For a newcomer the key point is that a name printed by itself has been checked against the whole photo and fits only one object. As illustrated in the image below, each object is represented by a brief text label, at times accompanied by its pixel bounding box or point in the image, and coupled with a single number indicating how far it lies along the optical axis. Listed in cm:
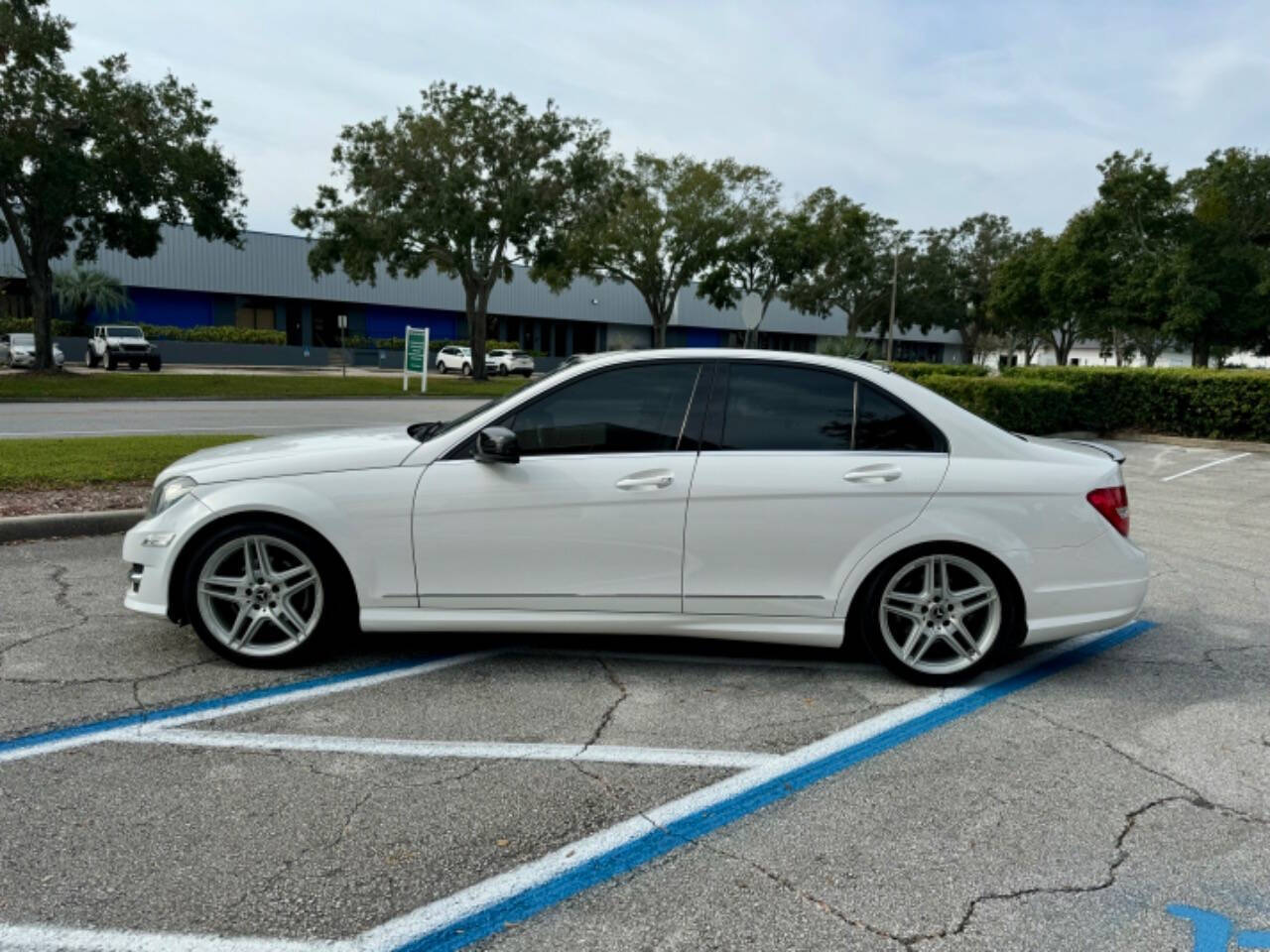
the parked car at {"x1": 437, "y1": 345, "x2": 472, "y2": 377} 4925
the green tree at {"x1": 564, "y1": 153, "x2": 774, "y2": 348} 3834
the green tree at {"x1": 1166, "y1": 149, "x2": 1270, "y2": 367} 3678
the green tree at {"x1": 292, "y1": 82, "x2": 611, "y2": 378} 3256
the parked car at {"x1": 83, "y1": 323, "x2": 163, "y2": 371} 3709
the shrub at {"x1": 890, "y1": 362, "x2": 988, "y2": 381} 2387
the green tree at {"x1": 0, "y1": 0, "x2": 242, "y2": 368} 2445
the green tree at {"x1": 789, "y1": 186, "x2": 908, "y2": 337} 4200
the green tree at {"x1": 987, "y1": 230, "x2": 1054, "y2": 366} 5081
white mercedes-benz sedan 423
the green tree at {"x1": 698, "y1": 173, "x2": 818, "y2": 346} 3988
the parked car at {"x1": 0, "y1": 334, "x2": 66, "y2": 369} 3634
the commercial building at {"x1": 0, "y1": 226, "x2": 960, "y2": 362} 5138
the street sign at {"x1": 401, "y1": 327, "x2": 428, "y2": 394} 2841
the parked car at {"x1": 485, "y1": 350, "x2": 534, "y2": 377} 4959
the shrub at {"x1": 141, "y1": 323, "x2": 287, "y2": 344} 4900
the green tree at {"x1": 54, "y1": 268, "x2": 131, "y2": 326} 4815
